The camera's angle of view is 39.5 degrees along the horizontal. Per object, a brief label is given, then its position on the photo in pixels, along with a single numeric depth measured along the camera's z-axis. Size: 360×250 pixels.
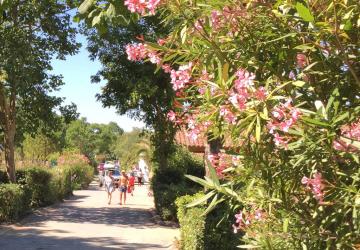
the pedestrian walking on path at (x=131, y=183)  29.52
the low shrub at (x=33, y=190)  14.74
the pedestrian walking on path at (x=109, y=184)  22.97
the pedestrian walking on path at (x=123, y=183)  22.17
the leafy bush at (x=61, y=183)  22.62
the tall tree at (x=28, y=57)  14.90
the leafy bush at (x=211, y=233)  8.48
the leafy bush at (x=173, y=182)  15.63
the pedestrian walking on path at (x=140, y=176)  45.66
